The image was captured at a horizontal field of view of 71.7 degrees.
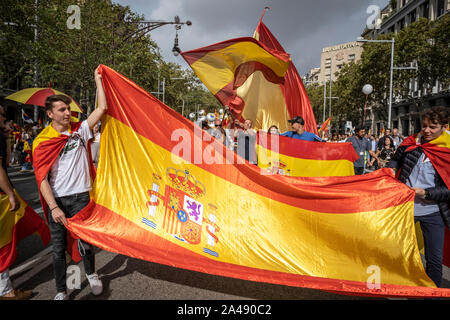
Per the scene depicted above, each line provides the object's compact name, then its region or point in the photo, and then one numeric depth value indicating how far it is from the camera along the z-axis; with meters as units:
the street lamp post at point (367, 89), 16.13
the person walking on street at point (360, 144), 9.21
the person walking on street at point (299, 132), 5.77
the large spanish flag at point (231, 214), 2.89
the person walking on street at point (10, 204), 2.94
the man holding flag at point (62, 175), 2.87
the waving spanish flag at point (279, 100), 6.81
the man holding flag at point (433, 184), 2.93
